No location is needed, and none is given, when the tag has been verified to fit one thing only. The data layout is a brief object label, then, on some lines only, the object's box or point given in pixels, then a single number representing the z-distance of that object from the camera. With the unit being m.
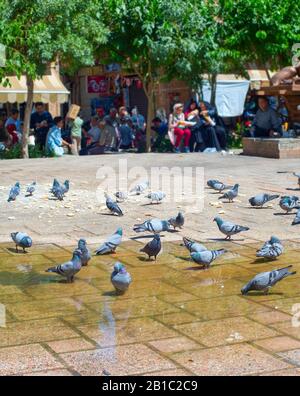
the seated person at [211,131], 18.55
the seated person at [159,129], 20.21
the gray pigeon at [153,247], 6.41
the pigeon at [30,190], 9.86
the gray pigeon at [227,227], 7.10
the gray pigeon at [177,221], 7.57
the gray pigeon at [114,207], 8.56
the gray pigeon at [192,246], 6.27
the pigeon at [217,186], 9.92
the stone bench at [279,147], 15.09
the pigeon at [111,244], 6.75
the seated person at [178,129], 18.67
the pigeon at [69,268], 5.75
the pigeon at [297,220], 7.60
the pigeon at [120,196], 9.48
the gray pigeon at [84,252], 6.20
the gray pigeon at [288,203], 8.38
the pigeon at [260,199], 8.81
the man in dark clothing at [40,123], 19.12
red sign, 31.28
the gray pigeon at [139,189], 10.05
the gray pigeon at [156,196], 9.30
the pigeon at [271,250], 6.32
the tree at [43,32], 16.22
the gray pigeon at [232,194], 9.29
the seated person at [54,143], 17.80
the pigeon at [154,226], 7.19
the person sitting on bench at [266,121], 16.75
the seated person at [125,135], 22.66
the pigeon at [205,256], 6.13
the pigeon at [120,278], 5.41
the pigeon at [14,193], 9.49
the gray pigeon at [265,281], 5.26
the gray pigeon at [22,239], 6.79
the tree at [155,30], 18.39
